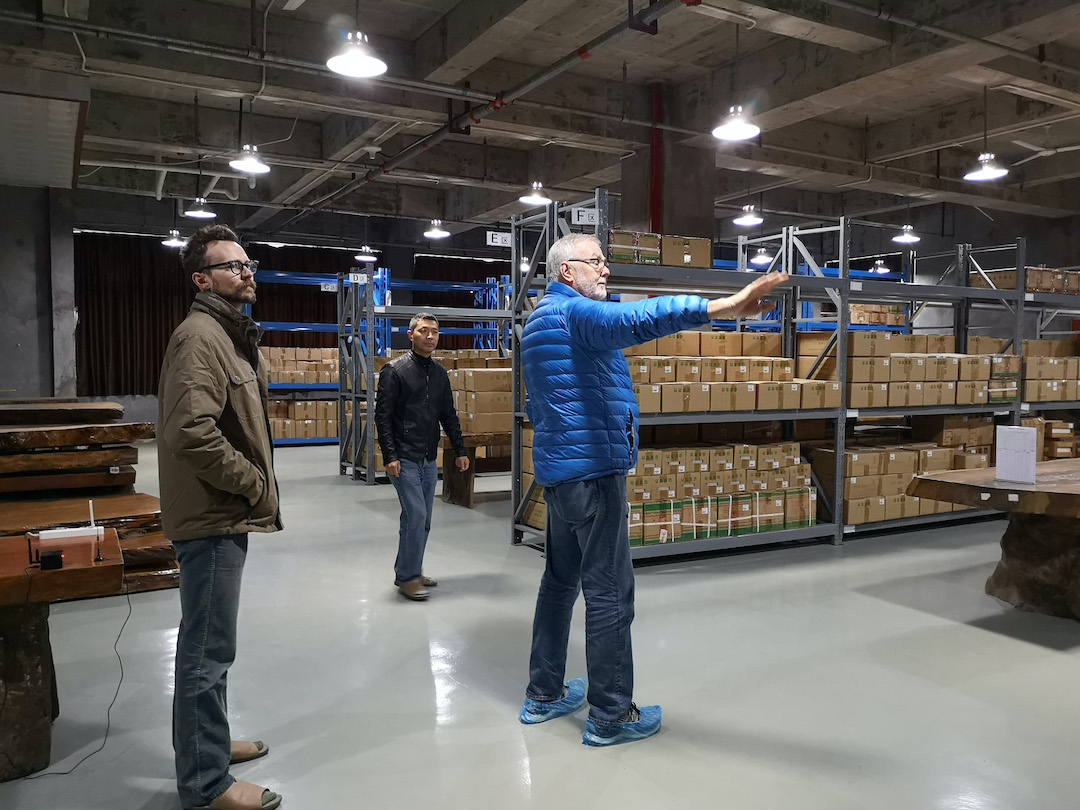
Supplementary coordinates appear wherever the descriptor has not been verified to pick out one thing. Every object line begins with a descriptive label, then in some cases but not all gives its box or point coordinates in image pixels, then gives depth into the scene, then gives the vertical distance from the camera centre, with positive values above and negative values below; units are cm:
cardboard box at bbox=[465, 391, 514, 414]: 886 -38
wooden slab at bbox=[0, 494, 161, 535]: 429 -86
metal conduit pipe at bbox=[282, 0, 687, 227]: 609 +276
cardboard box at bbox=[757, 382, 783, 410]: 630 -20
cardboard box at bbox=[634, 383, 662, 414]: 581 -21
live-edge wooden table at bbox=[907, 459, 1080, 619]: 429 -100
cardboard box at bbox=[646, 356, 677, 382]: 591 +0
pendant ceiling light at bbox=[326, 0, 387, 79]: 541 +213
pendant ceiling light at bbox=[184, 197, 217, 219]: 1083 +213
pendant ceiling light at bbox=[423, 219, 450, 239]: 1485 +255
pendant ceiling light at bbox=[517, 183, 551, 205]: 1046 +229
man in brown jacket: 243 -37
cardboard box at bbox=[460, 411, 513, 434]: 889 -62
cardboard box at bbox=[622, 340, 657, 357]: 624 +15
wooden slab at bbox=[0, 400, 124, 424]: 550 -35
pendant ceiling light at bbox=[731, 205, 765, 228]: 1280 +246
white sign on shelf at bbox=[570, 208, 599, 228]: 596 +115
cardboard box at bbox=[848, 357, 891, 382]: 678 +1
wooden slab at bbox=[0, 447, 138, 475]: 486 -61
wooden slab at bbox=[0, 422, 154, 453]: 483 -45
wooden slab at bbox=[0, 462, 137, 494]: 497 -76
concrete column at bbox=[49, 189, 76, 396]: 1033 +92
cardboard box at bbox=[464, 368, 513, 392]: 889 -13
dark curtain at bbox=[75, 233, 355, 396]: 1530 +112
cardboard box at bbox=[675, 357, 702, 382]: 607 +0
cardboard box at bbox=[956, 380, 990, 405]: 743 -19
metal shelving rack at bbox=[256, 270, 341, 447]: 1554 +81
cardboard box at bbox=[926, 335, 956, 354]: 773 +27
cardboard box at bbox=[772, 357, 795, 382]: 653 +1
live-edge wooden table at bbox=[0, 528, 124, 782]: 278 -111
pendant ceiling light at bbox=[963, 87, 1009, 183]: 887 +228
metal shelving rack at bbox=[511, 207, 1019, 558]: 600 +65
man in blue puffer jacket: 302 -32
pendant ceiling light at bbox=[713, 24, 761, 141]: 704 +218
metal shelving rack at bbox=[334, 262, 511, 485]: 974 +17
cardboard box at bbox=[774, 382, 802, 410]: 641 -20
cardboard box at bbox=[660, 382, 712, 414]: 590 -21
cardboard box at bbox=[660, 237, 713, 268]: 611 +92
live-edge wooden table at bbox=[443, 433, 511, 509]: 860 -120
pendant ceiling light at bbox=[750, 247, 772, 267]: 1539 +231
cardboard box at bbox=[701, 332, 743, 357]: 673 +22
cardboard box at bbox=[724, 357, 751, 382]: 633 +0
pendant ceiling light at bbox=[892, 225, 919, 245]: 1320 +232
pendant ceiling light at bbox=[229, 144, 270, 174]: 827 +213
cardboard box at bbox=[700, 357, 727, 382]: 621 +0
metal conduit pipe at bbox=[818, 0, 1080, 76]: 651 +295
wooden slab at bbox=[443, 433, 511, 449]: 884 -80
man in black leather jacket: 510 -46
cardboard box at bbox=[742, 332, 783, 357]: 709 +23
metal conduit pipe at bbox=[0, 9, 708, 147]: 611 +272
